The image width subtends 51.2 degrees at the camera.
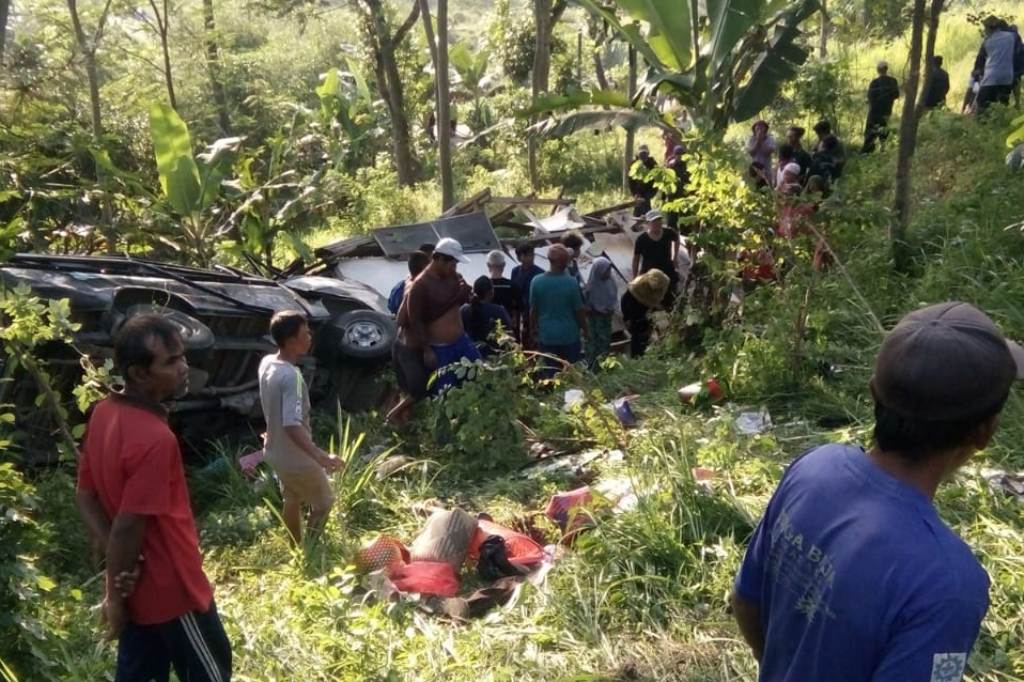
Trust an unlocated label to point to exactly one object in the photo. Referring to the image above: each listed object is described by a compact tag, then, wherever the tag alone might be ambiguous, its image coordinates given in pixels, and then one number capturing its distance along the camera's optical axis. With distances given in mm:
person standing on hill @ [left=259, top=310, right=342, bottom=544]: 4961
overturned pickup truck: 6555
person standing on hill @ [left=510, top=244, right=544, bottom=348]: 9211
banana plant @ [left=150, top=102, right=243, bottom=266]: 10008
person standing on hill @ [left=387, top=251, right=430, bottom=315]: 8219
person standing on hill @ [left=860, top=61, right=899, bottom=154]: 13633
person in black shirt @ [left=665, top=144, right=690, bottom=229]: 11094
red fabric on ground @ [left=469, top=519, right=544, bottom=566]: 5316
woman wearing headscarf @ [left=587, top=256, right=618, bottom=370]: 9141
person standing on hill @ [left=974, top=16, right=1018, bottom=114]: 12648
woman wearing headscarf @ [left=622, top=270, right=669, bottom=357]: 9000
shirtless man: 7316
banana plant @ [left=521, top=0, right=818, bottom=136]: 9664
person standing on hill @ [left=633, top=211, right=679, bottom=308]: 9664
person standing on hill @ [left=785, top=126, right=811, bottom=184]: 11727
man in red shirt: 3045
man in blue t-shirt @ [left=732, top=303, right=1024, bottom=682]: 1630
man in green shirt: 8469
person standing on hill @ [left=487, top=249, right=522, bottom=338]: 9359
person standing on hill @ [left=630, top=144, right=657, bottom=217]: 12266
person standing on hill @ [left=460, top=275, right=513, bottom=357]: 8500
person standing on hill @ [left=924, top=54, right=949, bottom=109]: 14477
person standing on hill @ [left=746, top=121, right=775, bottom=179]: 12391
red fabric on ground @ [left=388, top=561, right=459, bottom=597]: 5008
